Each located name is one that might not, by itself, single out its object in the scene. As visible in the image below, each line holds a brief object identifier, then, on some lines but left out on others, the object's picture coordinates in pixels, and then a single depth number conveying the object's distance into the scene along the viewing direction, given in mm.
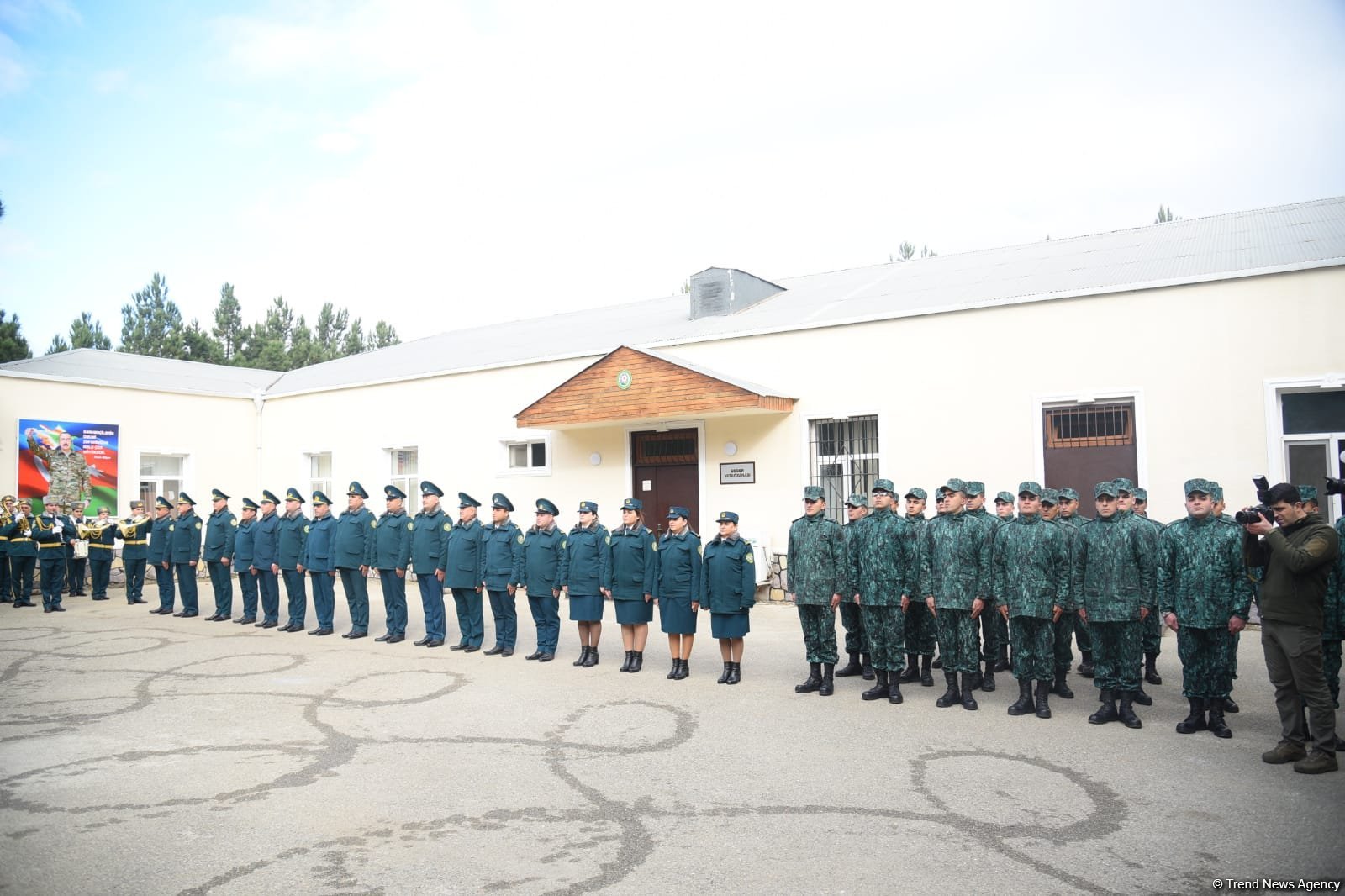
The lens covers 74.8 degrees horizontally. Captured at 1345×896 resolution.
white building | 10281
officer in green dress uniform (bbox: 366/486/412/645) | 10828
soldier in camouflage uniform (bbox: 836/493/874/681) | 8016
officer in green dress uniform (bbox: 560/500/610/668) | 9125
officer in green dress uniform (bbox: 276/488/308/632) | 11859
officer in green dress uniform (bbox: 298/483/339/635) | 11461
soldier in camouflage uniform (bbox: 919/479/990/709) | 7164
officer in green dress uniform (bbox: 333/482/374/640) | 11234
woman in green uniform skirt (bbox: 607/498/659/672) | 8758
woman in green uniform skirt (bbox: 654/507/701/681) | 8414
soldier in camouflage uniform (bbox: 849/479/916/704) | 7418
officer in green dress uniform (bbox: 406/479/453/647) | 10492
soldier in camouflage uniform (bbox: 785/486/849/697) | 7703
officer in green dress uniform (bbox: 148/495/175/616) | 13648
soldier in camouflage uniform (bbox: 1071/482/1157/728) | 6547
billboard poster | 17844
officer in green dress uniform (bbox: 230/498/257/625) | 12523
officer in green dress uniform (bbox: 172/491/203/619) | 13344
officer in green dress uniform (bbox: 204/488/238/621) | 12938
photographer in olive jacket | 5301
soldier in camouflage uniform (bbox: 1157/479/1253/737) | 6098
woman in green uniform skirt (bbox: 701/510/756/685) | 8047
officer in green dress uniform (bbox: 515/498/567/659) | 9398
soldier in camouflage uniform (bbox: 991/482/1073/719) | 6875
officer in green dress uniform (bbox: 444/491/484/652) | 10016
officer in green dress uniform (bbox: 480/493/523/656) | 9648
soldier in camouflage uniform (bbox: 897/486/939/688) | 7941
